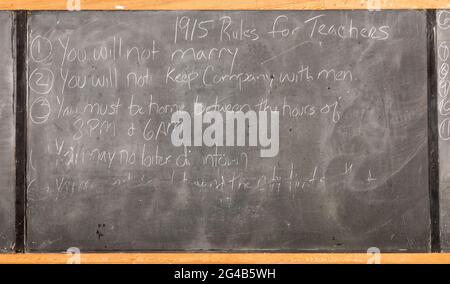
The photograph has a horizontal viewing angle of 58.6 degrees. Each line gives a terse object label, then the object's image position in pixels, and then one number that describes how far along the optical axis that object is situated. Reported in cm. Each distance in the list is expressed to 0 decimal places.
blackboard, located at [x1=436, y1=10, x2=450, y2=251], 330
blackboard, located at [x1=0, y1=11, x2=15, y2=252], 330
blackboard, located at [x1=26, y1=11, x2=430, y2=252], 332
